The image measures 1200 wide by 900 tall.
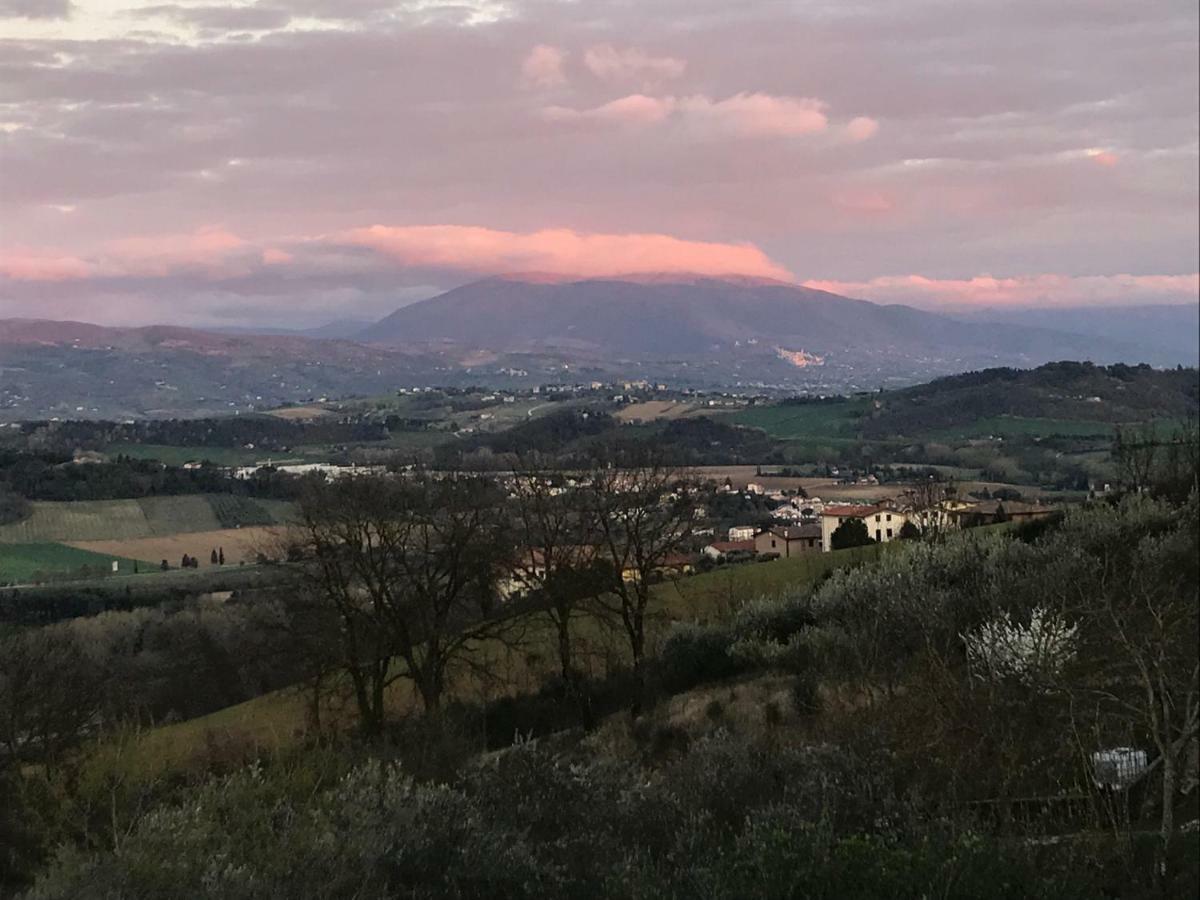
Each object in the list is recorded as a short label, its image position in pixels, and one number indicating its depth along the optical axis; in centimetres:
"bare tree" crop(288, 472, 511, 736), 2355
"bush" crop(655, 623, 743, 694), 2645
